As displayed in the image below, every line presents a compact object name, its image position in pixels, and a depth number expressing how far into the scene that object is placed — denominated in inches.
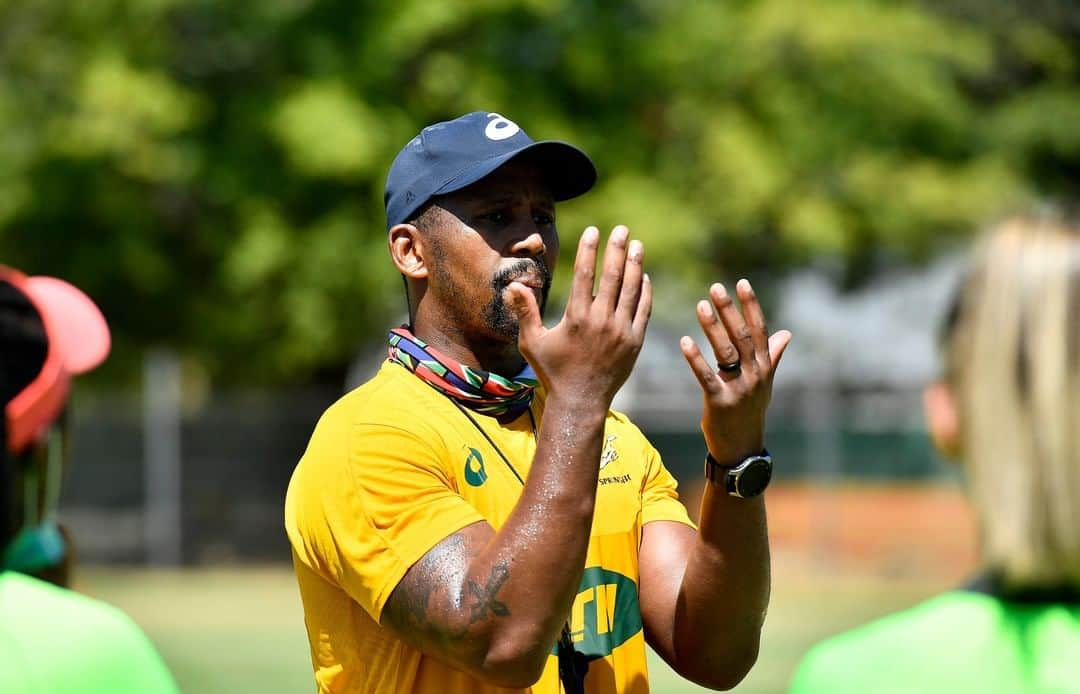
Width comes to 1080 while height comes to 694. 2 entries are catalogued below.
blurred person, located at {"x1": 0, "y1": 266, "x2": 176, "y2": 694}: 203.3
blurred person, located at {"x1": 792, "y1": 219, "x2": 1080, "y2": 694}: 159.9
